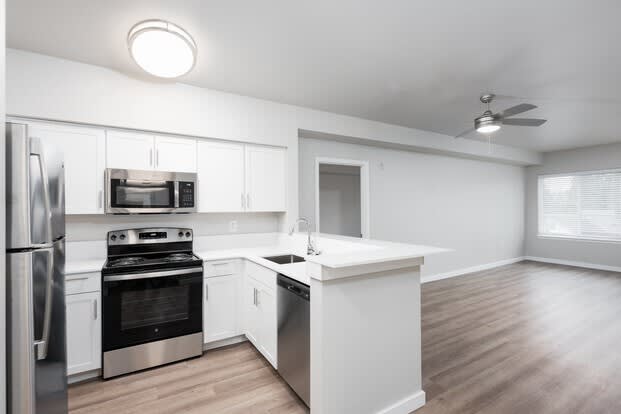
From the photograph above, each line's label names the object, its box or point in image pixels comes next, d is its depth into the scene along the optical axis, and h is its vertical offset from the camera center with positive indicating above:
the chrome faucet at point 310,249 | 2.79 -0.41
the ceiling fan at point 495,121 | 3.05 +0.90
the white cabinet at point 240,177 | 3.11 +0.33
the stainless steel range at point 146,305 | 2.38 -0.84
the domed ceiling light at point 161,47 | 2.00 +1.13
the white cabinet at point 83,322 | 2.28 -0.90
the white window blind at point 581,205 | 6.00 -0.01
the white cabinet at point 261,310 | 2.36 -0.92
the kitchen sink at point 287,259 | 3.04 -0.55
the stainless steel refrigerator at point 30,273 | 1.17 -0.27
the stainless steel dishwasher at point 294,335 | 1.91 -0.89
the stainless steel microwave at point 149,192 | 2.61 +0.15
